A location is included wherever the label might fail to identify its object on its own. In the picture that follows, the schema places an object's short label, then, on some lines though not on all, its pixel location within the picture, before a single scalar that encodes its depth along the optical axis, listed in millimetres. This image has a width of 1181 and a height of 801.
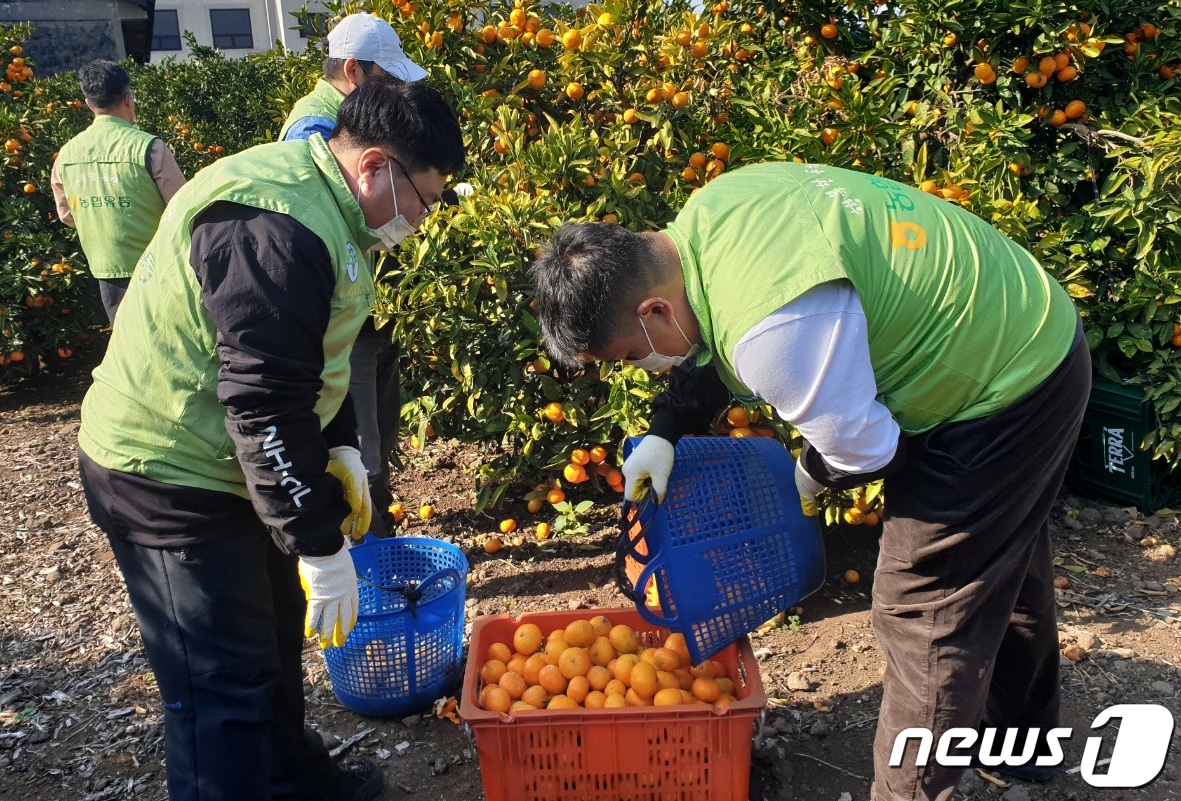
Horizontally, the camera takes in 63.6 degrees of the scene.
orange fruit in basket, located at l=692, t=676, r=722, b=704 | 2551
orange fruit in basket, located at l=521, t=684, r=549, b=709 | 2541
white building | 33691
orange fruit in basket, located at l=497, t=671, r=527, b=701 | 2582
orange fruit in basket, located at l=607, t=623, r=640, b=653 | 2773
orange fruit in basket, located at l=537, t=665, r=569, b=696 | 2619
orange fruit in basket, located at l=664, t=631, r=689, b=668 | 2743
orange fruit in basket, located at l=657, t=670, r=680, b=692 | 2580
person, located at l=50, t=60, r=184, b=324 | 4961
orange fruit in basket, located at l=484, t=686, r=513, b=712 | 2506
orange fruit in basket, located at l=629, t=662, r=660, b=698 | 2553
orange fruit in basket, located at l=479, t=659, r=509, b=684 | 2686
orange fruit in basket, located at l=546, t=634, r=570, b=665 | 2752
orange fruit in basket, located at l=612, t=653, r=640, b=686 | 2613
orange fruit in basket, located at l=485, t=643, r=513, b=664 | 2818
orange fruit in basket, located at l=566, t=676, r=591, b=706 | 2592
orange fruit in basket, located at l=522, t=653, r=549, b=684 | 2680
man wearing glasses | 1908
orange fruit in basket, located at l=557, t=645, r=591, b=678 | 2682
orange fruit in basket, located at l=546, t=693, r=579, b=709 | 2543
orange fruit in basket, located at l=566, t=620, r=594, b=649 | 2818
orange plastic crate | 2416
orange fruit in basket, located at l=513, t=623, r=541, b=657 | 2852
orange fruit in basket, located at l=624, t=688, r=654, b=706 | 2539
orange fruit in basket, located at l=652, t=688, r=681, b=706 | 2484
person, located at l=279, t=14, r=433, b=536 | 3566
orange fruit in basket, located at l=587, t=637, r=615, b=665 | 2740
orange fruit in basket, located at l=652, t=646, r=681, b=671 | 2676
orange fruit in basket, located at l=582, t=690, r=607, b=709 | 2545
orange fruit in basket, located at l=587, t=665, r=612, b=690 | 2615
